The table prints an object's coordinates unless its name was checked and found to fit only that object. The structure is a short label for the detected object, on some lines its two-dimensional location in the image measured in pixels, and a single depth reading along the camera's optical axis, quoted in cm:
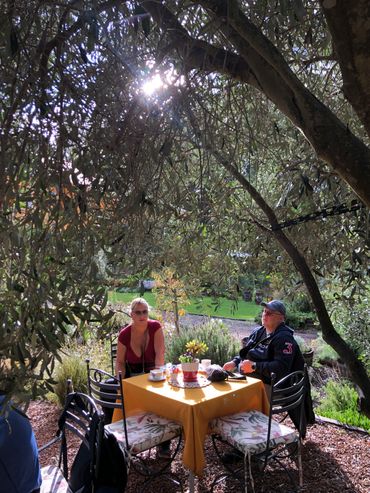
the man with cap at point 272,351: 436
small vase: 428
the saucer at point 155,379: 428
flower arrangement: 449
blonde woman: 470
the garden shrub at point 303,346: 865
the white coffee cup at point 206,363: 480
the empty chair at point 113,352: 583
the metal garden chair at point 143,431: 359
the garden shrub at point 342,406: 522
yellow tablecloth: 360
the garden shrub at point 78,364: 590
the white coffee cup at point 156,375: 429
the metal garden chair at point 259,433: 351
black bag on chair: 263
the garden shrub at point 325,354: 898
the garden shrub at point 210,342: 719
